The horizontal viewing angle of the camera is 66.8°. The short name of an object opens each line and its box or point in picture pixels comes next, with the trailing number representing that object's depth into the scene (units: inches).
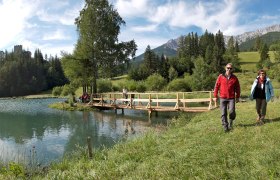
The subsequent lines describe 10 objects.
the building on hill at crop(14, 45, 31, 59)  3743.1
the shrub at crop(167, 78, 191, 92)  1610.6
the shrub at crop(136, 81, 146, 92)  1808.0
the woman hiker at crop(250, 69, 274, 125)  309.4
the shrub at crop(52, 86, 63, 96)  2305.4
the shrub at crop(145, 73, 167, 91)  1821.5
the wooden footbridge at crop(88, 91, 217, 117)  632.4
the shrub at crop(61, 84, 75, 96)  2017.1
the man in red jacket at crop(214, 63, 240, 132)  291.7
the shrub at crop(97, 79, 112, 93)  1781.2
